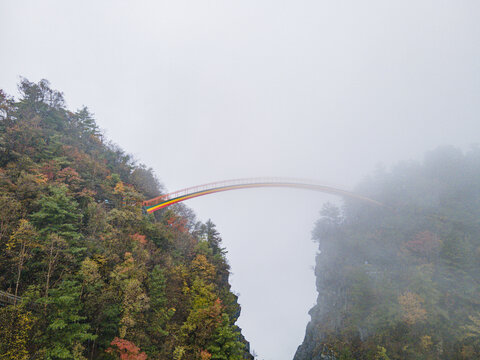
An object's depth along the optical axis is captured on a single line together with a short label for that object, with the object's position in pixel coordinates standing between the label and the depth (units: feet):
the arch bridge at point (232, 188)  104.53
